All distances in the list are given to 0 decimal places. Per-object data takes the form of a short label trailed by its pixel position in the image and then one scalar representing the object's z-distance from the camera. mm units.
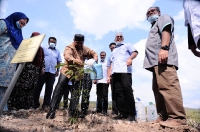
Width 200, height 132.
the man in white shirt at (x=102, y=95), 4590
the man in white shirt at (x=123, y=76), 3229
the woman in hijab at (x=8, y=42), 2941
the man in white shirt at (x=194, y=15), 1701
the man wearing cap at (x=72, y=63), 2936
